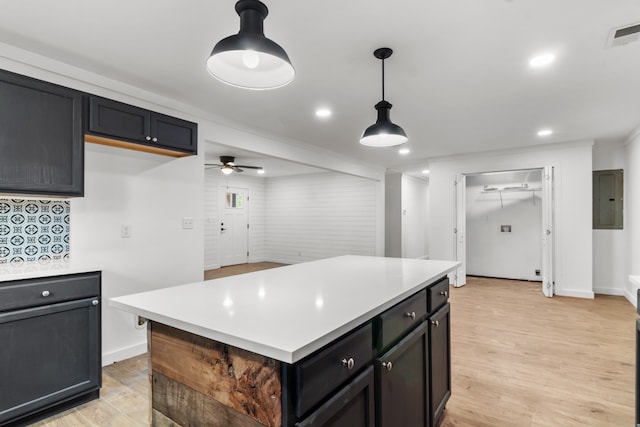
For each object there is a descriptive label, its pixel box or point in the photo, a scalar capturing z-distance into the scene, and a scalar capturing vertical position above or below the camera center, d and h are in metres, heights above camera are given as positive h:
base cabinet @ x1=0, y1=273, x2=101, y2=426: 1.94 -0.82
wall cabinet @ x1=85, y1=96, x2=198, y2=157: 2.54 +0.72
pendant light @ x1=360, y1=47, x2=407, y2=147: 2.42 +0.62
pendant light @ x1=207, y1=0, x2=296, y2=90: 1.40 +0.71
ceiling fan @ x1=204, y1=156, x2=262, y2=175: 6.49 +0.99
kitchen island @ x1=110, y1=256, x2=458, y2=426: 0.93 -0.45
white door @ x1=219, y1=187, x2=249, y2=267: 8.54 -0.28
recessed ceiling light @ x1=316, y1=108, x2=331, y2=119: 3.68 +1.15
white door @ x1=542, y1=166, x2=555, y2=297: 5.30 -0.30
